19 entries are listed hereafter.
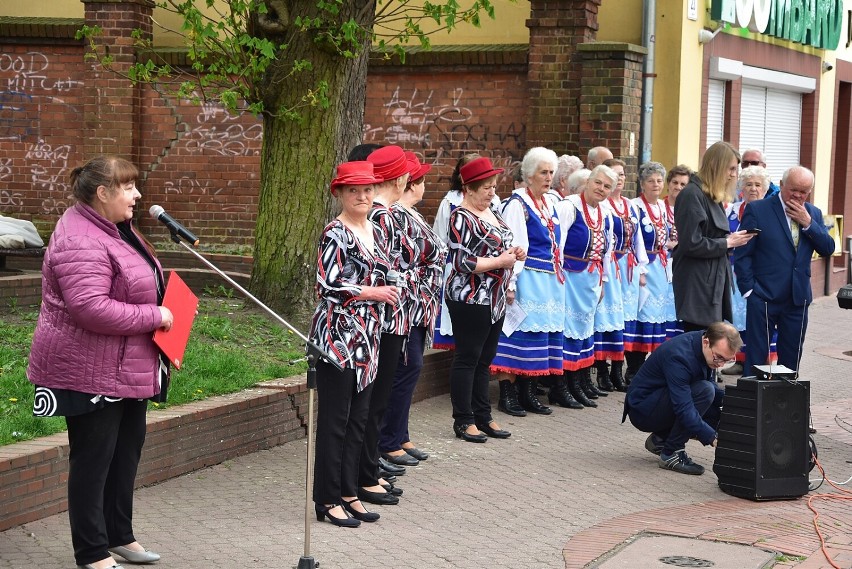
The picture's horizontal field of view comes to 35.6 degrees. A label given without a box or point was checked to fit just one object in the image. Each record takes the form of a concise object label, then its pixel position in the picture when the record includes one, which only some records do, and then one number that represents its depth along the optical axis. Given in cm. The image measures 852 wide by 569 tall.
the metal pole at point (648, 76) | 1533
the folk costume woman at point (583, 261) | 1062
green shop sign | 1683
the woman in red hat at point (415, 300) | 790
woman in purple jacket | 568
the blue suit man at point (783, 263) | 987
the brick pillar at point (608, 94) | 1470
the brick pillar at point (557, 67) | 1501
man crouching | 834
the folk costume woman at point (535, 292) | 1010
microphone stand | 570
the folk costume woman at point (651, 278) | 1184
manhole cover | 648
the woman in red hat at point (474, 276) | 911
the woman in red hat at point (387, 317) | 726
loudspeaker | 777
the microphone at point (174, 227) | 576
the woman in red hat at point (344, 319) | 685
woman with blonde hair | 993
